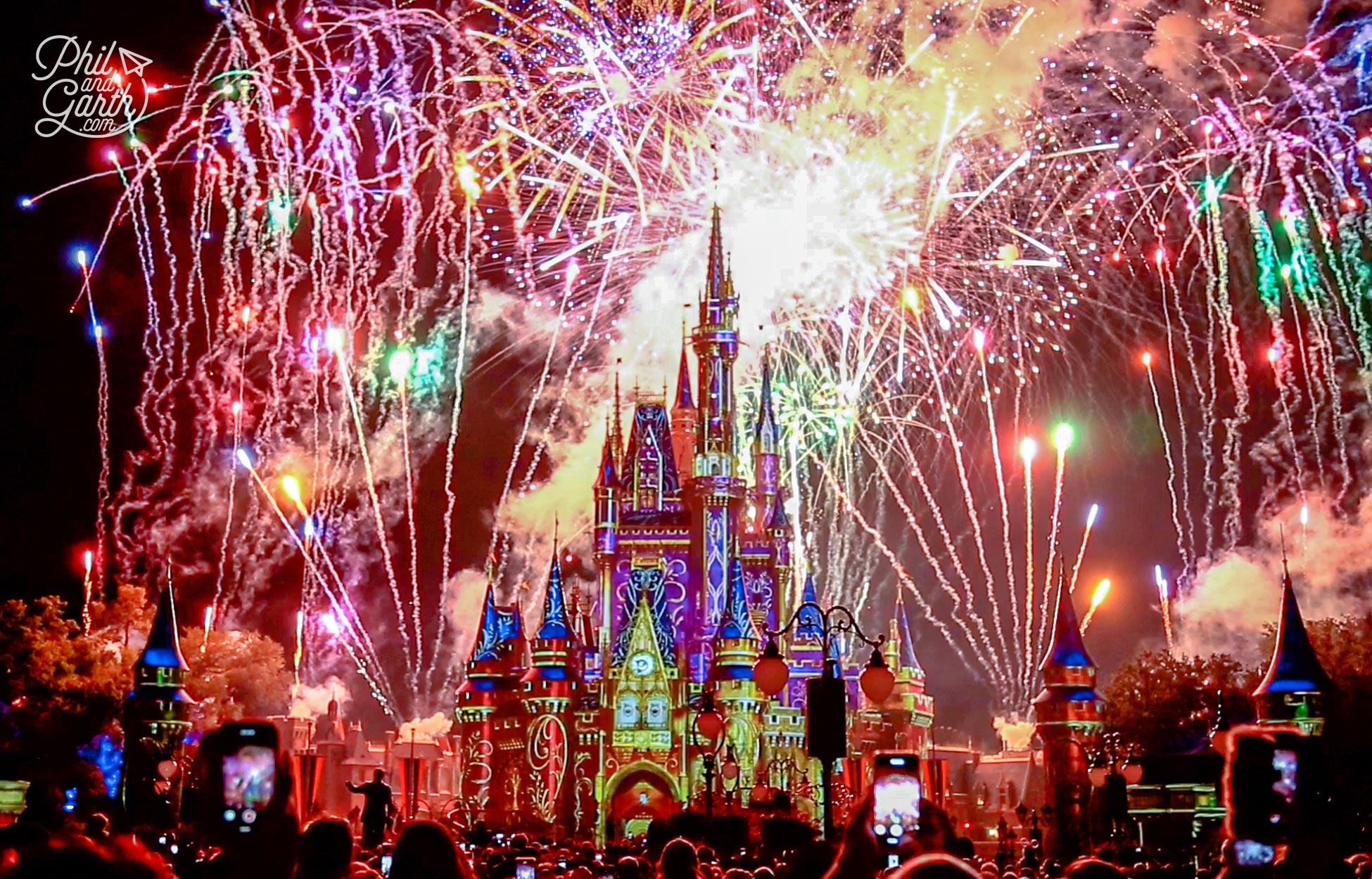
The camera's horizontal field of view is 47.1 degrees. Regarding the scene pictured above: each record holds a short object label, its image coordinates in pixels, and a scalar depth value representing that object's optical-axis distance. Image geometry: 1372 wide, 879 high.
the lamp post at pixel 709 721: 29.30
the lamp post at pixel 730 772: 65.49
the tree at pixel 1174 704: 66.56
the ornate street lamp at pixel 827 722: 18.20
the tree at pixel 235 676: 75.06
